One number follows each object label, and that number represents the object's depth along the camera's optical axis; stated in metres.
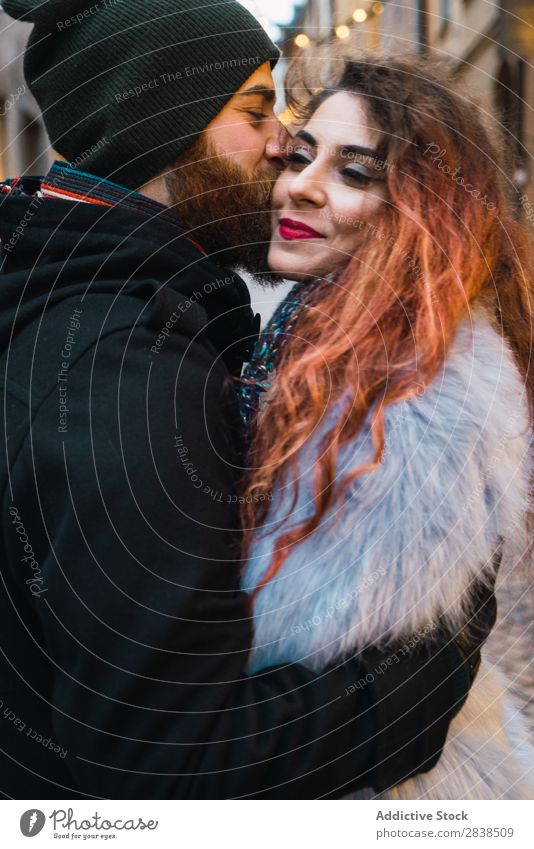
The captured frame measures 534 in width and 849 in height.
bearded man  0.73
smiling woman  0.84
